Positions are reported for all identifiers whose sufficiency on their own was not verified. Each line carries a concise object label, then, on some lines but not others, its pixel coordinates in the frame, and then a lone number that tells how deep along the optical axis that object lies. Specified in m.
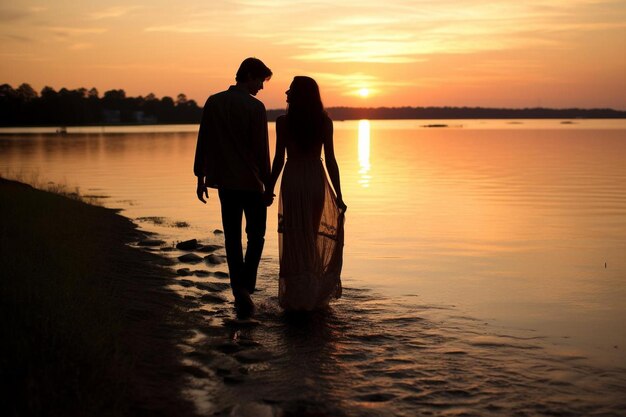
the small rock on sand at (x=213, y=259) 12.03
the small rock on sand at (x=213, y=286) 9.90
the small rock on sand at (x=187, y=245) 13.58
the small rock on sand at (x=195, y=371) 6.28
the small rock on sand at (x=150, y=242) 13.92
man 8.12
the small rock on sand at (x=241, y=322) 7.93
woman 8.11
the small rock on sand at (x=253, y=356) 6.66
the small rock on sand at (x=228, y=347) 6.98
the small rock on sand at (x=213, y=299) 9.19
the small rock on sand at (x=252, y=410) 5.39
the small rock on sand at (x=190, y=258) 12.12
